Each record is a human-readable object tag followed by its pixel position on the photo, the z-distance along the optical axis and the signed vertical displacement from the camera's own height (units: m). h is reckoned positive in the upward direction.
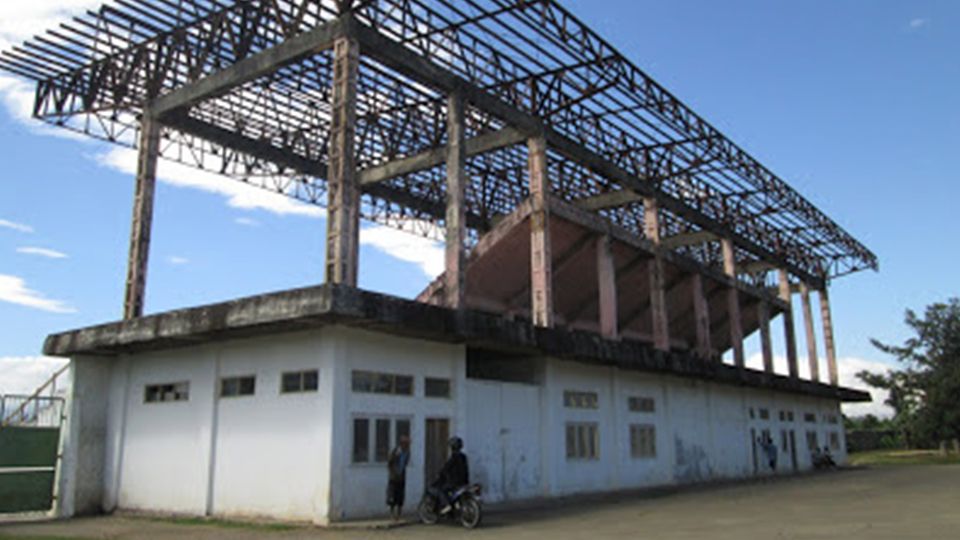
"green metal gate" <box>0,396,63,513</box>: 18.70 -0.32
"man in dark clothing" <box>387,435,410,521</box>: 15.15 -0.67
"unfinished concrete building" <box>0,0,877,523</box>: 15.94 +3.14
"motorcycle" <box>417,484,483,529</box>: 14.47 -1.19
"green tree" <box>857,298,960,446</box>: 47.19 +3.54
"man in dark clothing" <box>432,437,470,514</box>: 14.92 -0.63
